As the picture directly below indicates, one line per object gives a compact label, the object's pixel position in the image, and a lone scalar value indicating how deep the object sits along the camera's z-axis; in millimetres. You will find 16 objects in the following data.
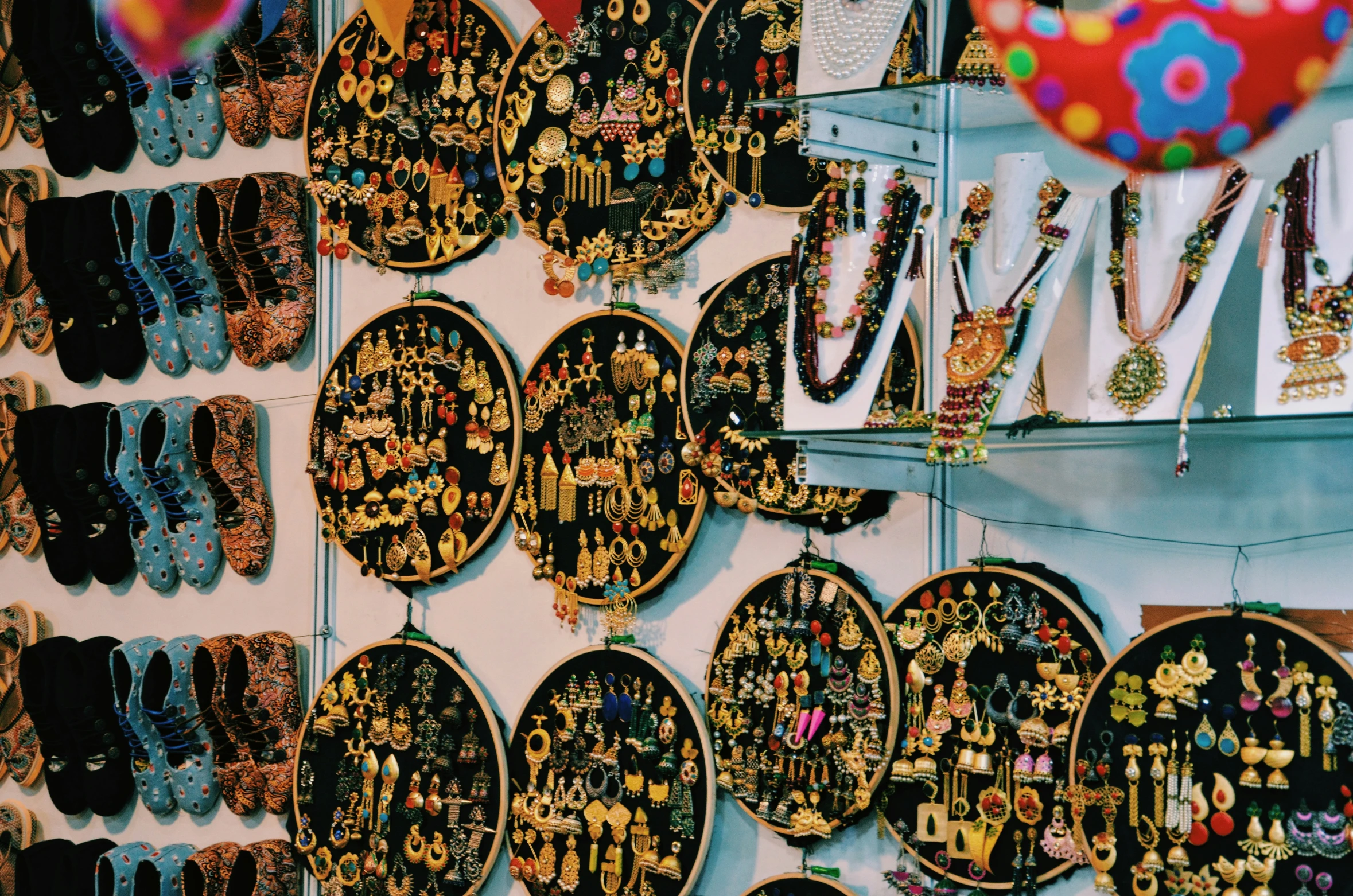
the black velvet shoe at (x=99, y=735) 3084
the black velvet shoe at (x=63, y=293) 3199
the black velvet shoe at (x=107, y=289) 3154
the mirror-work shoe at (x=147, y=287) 3092
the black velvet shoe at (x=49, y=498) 3170
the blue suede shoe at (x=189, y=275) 3029
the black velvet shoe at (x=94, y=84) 3225
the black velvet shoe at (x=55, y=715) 3102
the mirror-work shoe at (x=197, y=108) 3078
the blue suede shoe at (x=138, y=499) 3039
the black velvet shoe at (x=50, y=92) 3273
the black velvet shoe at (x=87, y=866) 3086
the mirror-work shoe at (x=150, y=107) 3150
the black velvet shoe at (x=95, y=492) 3123
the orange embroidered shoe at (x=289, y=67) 2947
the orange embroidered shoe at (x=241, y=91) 3000
